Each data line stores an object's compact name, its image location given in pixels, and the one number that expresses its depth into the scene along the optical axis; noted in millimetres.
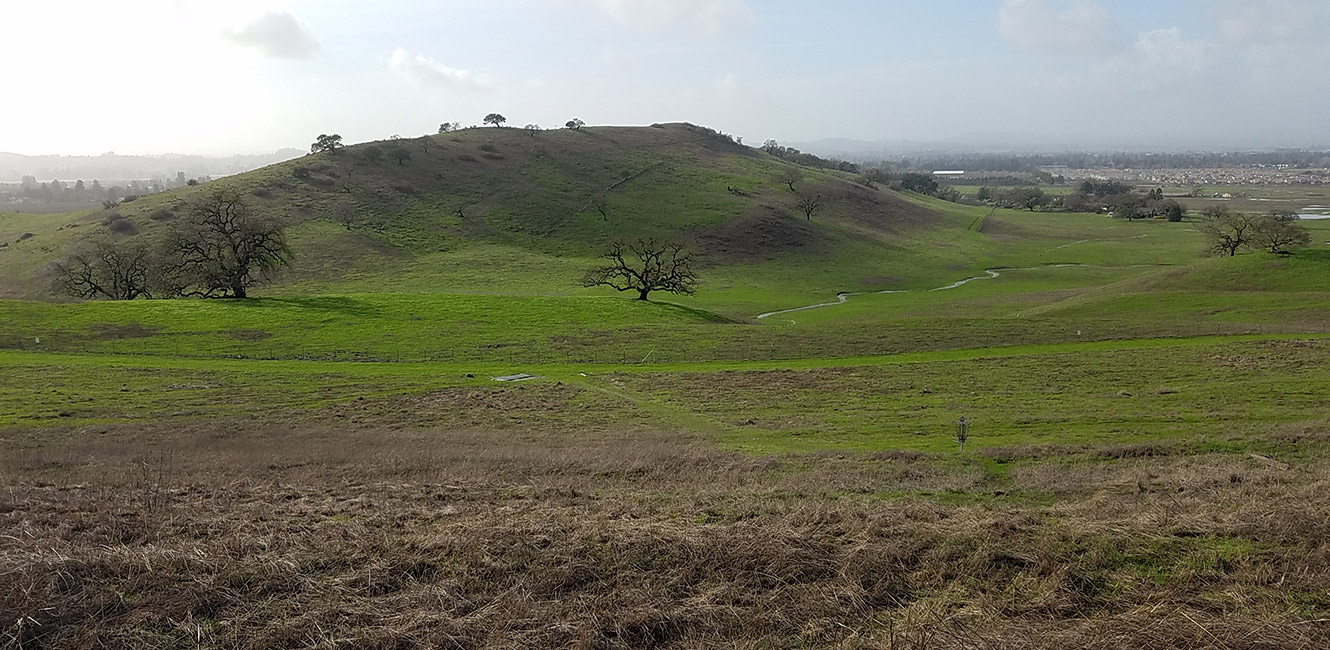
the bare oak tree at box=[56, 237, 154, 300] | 75250
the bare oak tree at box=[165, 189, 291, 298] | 68875
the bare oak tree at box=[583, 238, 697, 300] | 80056
